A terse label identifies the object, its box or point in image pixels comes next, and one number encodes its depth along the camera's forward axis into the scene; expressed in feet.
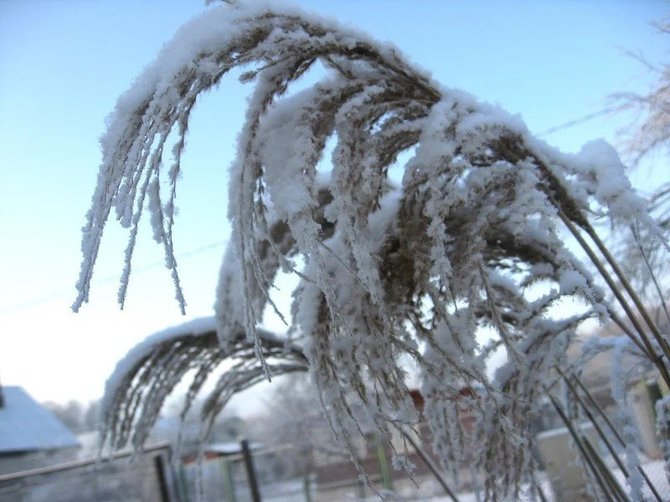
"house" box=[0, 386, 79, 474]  53.52
